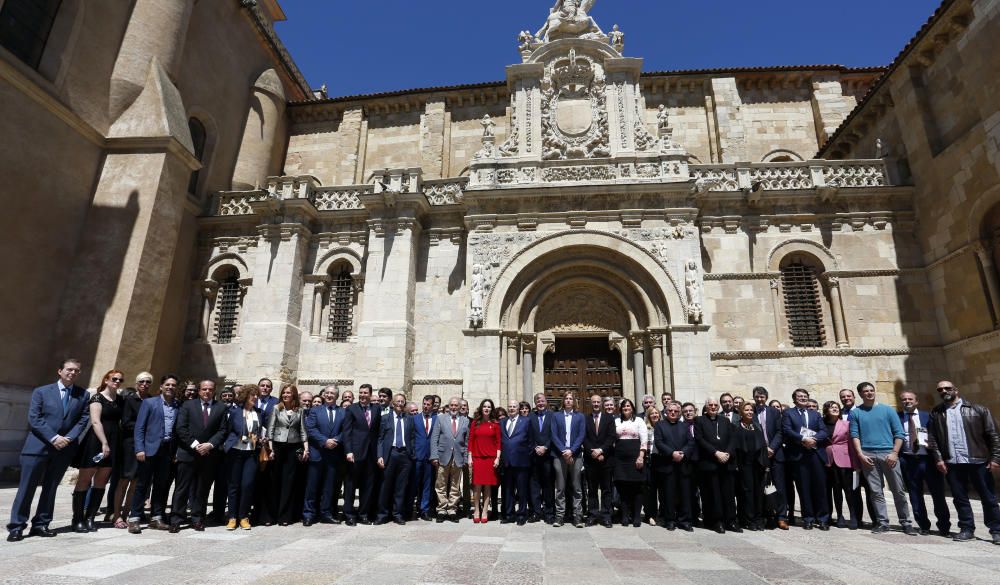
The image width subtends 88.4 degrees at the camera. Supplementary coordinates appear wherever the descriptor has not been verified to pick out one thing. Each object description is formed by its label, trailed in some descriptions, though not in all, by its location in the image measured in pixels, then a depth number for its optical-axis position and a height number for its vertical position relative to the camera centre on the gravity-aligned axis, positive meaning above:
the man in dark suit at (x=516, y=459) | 8.02 -0.43
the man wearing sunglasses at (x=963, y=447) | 6.77 -0.10
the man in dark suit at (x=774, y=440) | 7.72 -0.06
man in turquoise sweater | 7.45 -0.11
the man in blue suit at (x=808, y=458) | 7.72 -0.32
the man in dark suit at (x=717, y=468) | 7.50 -0.48
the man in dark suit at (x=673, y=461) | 7.61 -0.39
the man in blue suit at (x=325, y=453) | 7.75 -0.40
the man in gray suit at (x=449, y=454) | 8.31 -0.39
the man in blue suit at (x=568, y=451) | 7.88 -0.29
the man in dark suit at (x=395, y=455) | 7.89 -0.41
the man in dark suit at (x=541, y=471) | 8.06 -0.62
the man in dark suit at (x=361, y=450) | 7.87 -0.35
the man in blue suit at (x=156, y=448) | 6.93 -0.35
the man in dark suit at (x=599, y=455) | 7.90 -0.34
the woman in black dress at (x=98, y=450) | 6.68 -0.36
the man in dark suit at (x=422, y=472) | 8.20 -0.70
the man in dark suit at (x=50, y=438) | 6.24 -0.21
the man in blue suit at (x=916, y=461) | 7.34 -0.31
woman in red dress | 8.03 -0.43
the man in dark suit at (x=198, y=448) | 7.05 -0.32
